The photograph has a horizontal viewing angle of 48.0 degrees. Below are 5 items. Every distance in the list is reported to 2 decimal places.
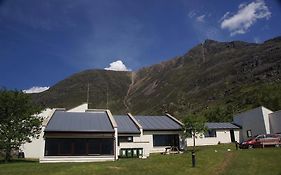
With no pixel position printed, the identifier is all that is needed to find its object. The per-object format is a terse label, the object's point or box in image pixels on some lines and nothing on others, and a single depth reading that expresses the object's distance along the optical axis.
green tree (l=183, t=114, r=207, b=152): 49.34
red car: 43.53
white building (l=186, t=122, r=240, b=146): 60.72
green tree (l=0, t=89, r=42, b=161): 39.94
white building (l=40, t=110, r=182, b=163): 41.31
